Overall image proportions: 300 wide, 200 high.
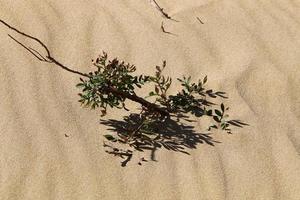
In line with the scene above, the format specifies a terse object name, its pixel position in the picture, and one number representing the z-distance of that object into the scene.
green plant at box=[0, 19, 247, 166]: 3.90
